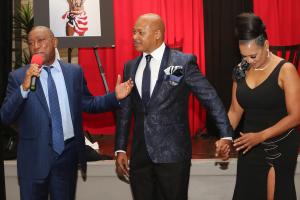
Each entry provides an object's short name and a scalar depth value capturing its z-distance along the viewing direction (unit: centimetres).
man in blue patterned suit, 296
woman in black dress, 273
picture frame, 526
